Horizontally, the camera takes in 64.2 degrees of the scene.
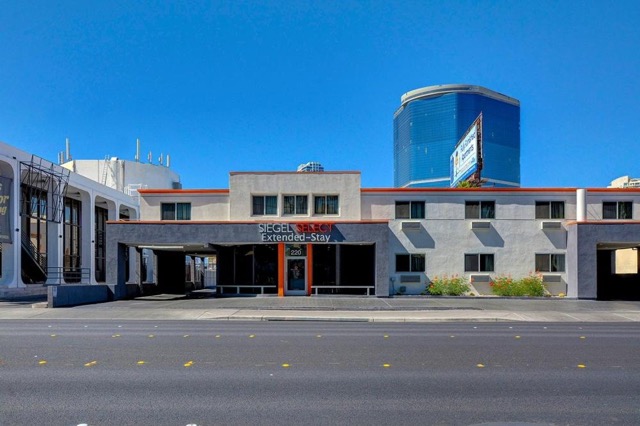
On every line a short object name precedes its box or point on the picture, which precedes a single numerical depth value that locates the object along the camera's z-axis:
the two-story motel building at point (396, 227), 27.61
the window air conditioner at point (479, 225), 27.90
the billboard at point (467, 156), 31.69
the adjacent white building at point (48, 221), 28.34
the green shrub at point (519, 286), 26.86
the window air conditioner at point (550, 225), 27.73
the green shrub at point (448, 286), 27.16
